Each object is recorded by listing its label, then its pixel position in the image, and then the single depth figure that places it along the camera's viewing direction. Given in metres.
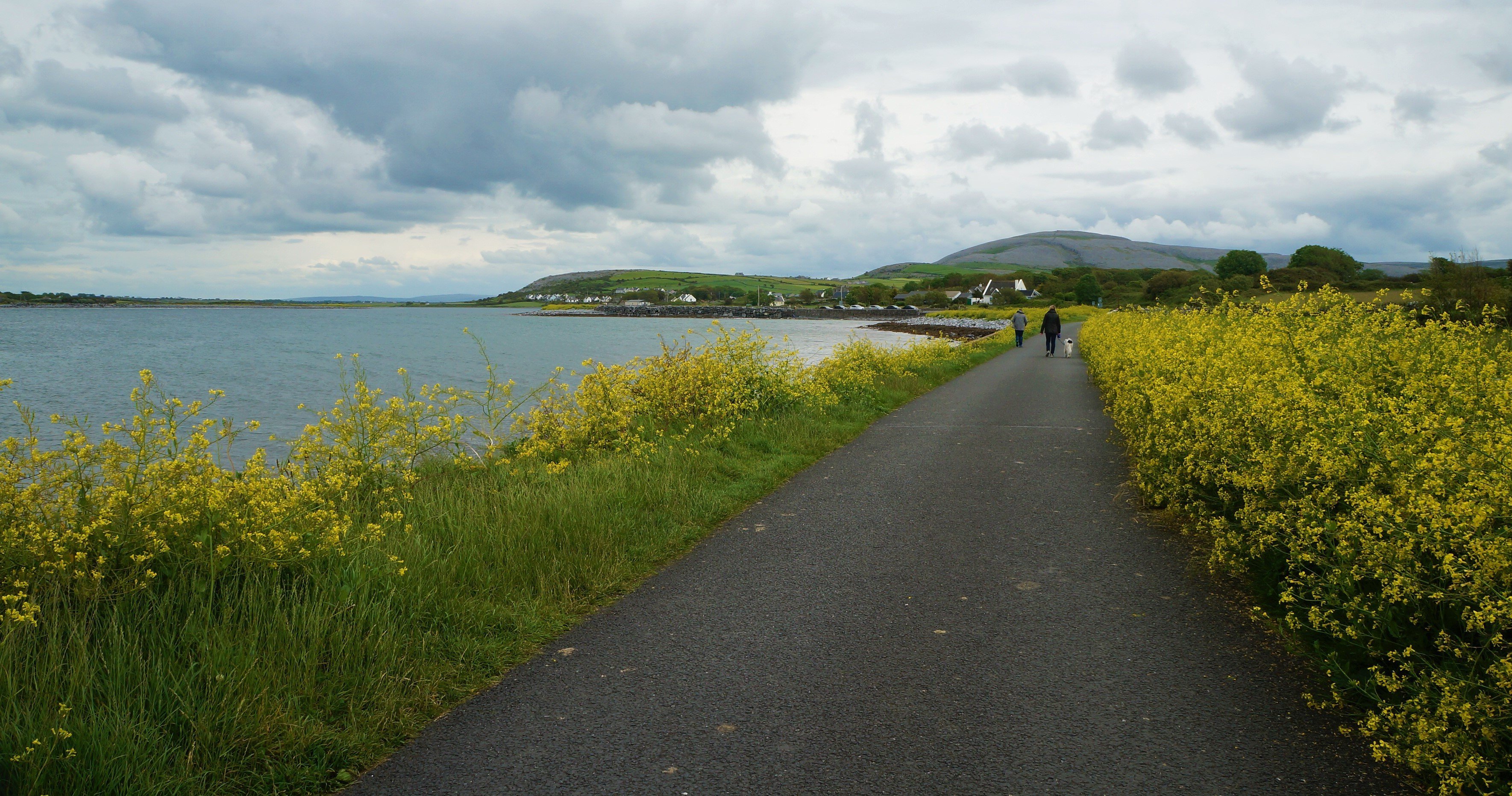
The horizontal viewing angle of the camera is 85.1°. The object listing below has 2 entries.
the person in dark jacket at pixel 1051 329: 30.36
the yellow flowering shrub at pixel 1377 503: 3.05
